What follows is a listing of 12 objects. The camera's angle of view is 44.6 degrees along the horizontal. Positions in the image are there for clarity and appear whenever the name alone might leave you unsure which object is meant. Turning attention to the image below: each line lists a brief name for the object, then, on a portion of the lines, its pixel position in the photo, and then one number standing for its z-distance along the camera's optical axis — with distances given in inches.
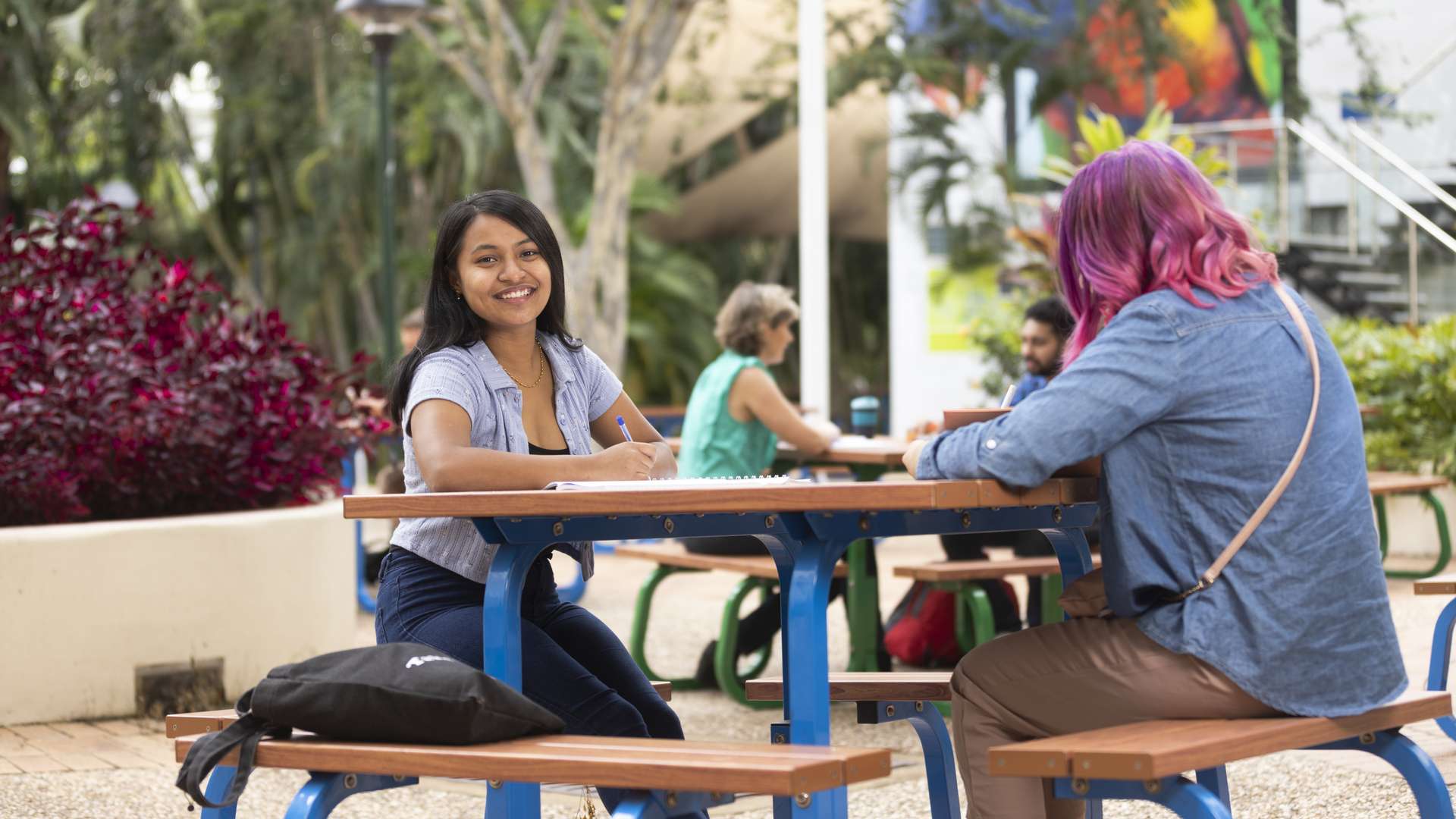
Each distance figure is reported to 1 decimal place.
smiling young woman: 127.8
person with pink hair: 106.2
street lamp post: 444.1
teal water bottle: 283.6
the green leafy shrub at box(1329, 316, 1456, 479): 428.1
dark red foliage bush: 240.7
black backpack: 106.3
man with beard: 267.9
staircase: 592.4
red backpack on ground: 265.4
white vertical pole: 463.5
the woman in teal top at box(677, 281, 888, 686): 253.4
